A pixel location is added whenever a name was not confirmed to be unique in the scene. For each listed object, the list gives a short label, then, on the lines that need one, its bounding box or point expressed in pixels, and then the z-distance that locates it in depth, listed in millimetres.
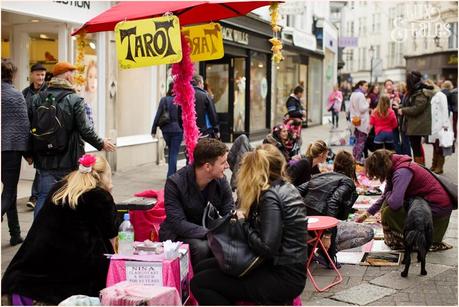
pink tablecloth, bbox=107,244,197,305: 4418
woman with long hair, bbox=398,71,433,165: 12336
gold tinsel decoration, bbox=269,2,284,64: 6345
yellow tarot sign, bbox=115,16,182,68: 5875
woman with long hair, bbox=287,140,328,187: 7156
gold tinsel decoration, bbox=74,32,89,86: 7219
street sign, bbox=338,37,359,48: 43606
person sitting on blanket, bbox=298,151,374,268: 6238
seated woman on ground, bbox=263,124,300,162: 9025
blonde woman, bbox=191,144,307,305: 3982
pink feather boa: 6805
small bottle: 4672
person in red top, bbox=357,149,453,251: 6254
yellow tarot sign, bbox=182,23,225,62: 7164
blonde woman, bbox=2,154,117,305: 4352
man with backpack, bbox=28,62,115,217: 6445
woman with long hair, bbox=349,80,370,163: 13789
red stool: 5427
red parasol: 6109
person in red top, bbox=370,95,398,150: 12844
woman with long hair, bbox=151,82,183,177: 10430
